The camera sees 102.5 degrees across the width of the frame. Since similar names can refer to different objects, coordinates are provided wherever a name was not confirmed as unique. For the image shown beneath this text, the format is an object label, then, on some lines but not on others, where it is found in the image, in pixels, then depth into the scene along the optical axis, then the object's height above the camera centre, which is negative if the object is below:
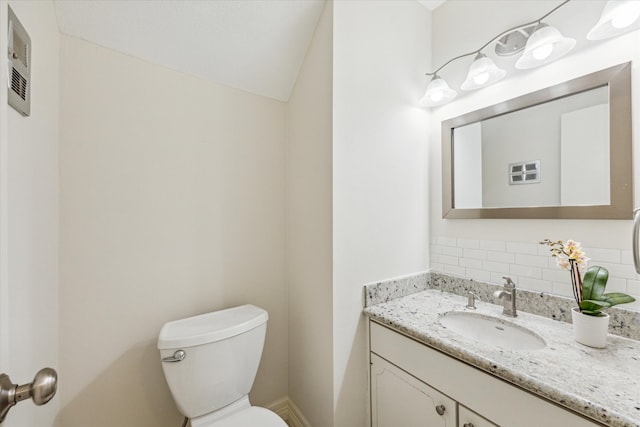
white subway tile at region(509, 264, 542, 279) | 1.16 -0.26
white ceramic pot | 0.86 -0.39
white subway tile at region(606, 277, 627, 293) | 0.96 -0.27
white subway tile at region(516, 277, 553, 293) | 1.13 -0.32
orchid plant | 0.89 -0.25
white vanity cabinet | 0.72 -0.60
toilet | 1.00 -0.63
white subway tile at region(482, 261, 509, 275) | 1.27 -0.26
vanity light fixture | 1.02 +0.69
